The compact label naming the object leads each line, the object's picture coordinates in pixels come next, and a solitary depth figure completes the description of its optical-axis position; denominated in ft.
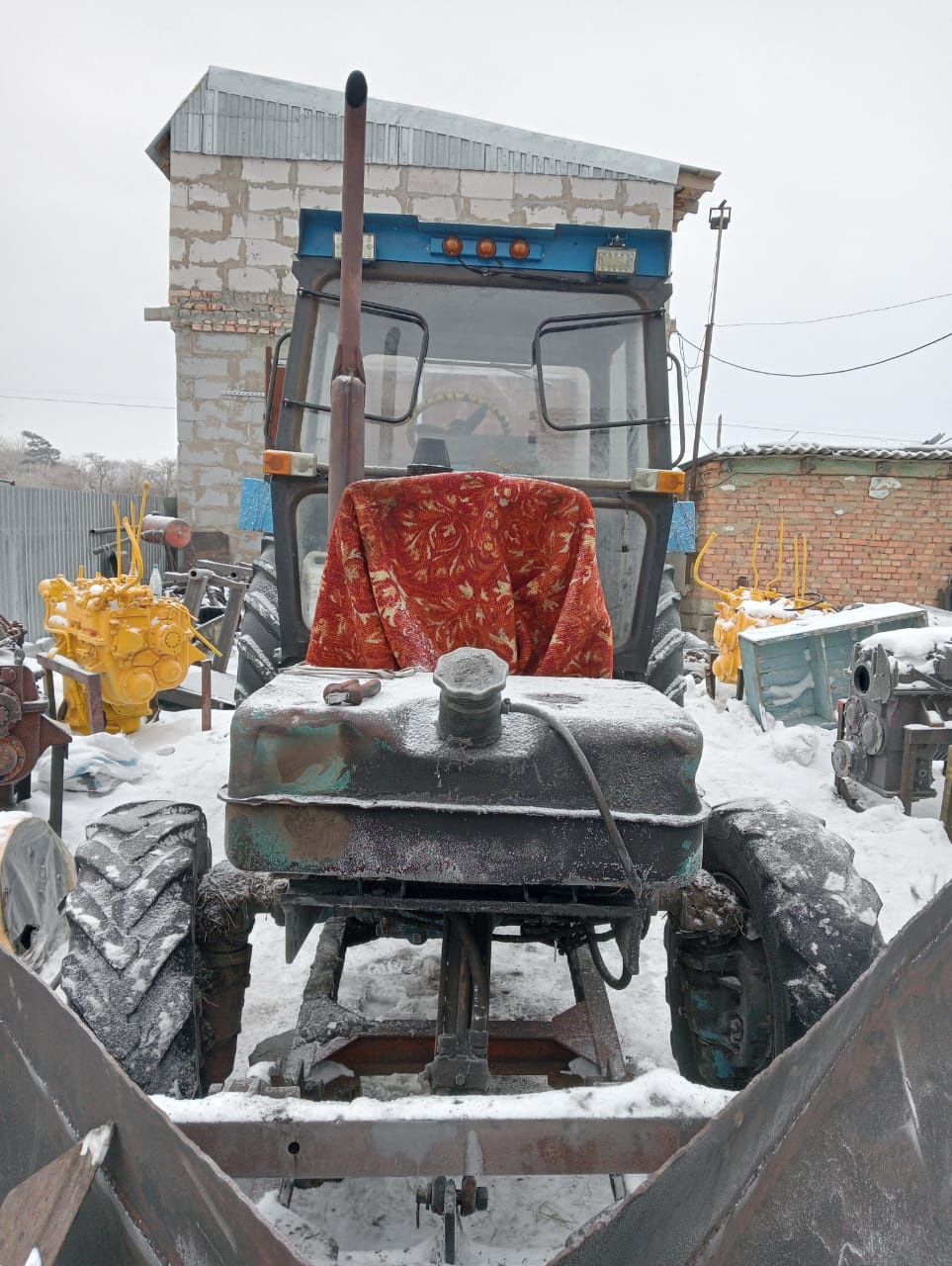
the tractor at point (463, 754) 5.67
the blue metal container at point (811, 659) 24.90
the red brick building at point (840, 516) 44.34
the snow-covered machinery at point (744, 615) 28.99
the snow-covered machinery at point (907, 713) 17.44
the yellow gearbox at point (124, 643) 19.80
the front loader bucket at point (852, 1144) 3.23
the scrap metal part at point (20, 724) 13.78
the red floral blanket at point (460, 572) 7.99
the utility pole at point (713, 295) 69.97
